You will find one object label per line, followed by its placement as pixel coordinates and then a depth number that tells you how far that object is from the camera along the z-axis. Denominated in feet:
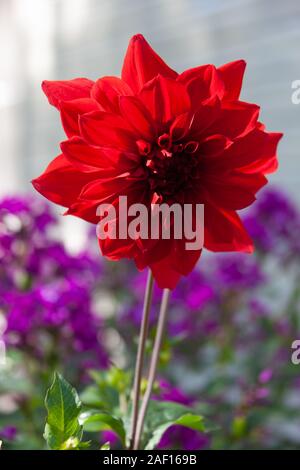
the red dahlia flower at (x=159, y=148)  1.70
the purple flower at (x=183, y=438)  2.34
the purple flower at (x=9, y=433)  2.42
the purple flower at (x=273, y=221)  3.87
